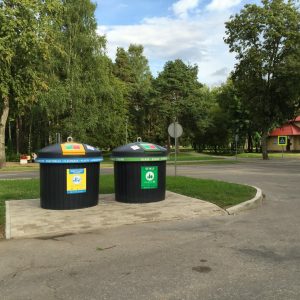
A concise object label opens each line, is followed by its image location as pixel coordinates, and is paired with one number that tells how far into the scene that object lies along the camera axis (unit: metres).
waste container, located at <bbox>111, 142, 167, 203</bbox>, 10.38
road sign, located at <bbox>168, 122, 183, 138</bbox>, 17.75
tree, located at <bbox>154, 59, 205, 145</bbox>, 54.50
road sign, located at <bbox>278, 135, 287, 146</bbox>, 41.47
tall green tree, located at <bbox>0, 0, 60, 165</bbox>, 25.42
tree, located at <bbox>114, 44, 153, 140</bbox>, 61.65
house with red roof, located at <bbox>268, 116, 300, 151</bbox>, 63.38
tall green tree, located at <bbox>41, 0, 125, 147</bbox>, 36.84
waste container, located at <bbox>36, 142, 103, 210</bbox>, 9.37
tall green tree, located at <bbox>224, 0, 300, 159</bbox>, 36.34
